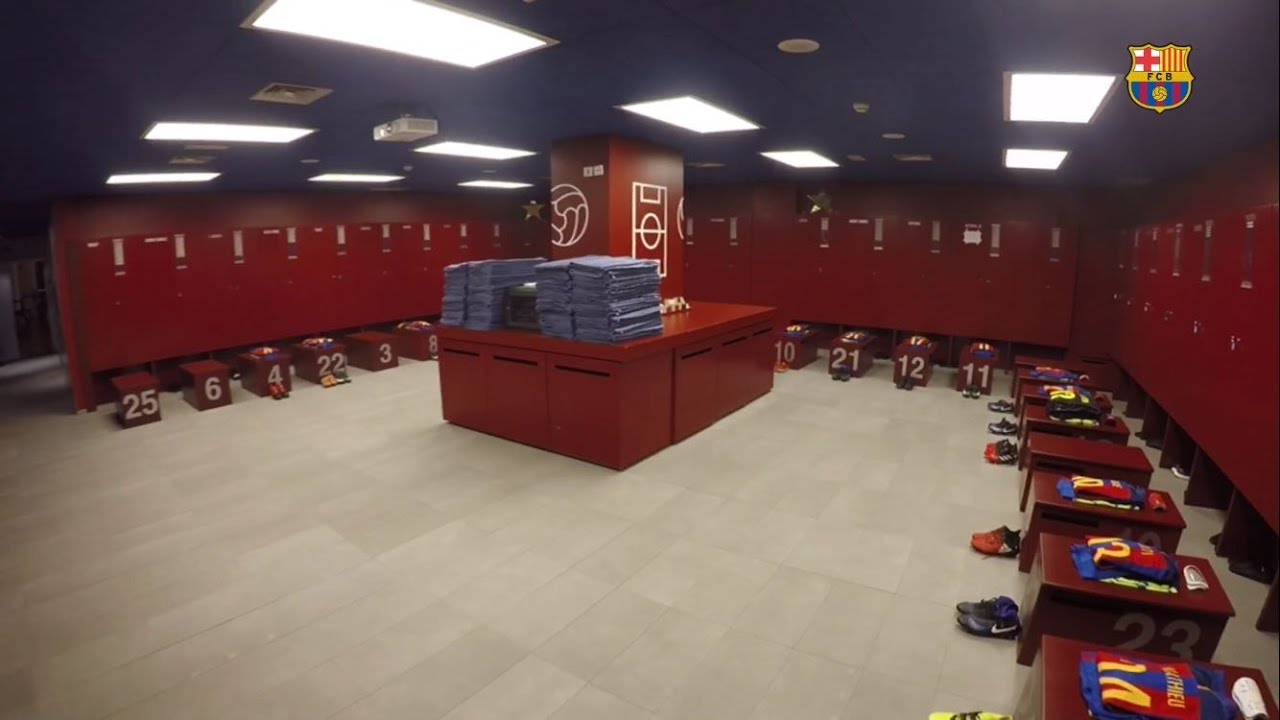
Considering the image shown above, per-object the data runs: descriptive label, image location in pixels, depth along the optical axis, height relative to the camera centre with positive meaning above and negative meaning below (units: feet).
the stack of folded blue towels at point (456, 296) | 19.45 -0.75
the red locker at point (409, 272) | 35.22 -0.06
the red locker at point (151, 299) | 25.58 -1.02
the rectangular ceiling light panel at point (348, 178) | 26.83 +3.87
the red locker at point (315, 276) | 31.13 -0.21
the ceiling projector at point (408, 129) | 13.25 +2.82
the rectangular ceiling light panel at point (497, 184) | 34.17 +4.58
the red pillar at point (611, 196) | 19.49 +2.21
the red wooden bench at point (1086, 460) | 12.35 -3.67
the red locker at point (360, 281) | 32.89 -0.49
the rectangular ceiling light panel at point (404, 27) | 8.02 +3.21
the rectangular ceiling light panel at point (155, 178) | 21.66 +3.20
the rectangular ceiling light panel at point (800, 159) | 22.18 +3.89
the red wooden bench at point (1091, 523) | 10.32 -4.10
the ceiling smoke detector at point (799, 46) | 9.30 +3.15
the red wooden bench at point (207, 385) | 23.85 -4.05
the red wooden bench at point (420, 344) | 31.99 -3.53
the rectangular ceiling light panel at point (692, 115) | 14.34 +3.58
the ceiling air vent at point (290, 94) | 11.87 +3.25
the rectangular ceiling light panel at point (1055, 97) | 10.32 +2.88
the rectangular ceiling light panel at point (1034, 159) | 18.53 +3.21
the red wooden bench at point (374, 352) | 29.64 -3.61
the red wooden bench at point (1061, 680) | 6.41 -4.15
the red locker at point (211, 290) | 27.30 -0.72
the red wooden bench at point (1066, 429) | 14.57 -3.66
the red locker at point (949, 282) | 29.17 -0.68
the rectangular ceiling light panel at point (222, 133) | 14.35 +3.19
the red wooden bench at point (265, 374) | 25.38 -3.88
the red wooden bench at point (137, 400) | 21.81 -4.19
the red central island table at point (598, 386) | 16.70 -3.19
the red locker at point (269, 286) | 29.35 -0.61
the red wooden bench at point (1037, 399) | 17.11 -3.50
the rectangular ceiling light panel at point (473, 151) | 20.81 +3.90
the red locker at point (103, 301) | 24.43 -1.04
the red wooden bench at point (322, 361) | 27.40 -3.71
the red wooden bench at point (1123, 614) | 8.22 -4.43
